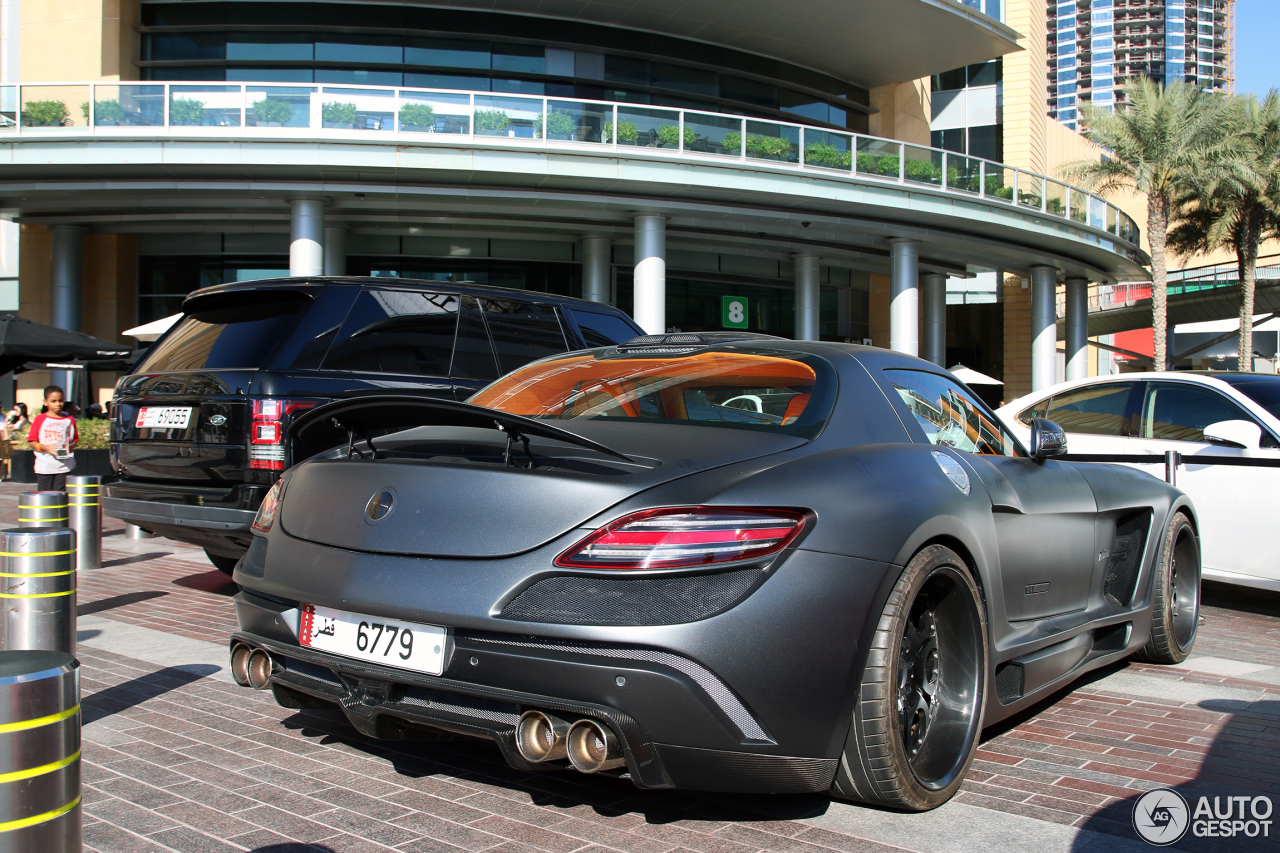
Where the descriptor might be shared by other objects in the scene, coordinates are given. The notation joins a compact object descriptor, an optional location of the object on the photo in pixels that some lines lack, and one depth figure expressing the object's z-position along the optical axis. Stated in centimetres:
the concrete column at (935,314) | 3231
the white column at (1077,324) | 3281
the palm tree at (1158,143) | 3306
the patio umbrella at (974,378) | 3212
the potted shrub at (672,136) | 2075
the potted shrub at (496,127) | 1970
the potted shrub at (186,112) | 1902
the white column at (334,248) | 2414
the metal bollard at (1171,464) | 631
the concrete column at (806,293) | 2802
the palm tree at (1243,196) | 3462
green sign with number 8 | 2972
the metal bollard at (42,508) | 590
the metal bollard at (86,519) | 784
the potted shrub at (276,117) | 1906
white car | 609
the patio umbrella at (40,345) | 1634
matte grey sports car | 233
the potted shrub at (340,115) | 1925
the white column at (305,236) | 2120
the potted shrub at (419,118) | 1936
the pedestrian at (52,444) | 1155
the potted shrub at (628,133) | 2039
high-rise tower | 19438
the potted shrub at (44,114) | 1900
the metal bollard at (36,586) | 361
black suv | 517
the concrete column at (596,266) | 2538
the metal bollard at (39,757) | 167
